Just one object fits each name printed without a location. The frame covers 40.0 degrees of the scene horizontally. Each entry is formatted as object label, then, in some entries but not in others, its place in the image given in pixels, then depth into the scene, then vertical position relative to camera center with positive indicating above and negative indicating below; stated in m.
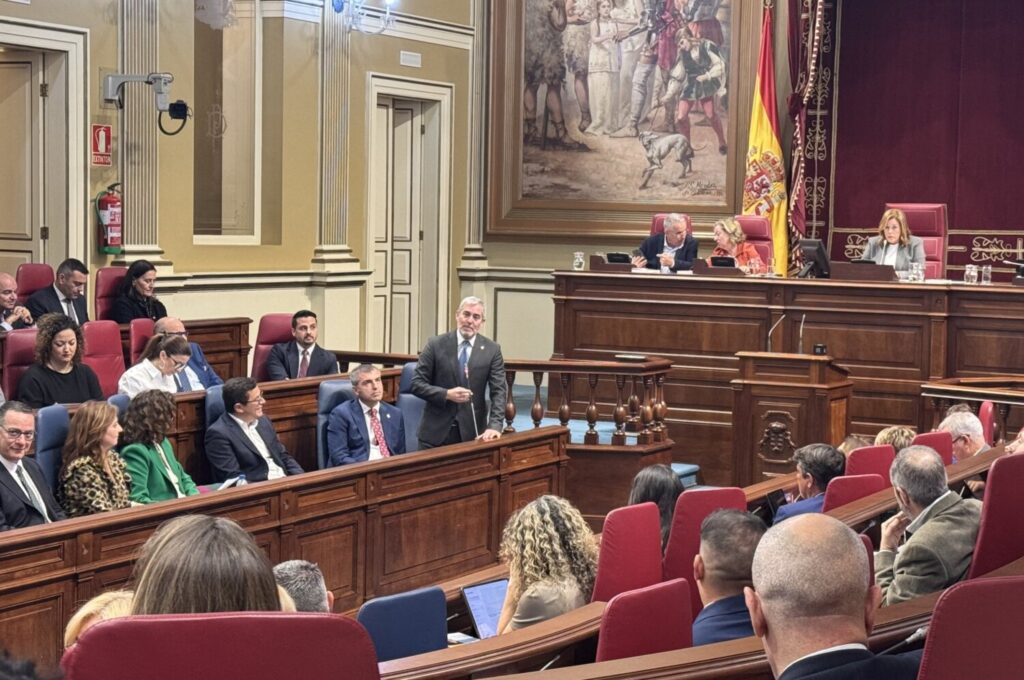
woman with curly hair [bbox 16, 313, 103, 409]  6.62 -0.64
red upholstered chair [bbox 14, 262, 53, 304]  8.56 -0.25
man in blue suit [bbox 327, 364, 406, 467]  6.88 -0.90
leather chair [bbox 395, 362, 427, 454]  7.51 -0.89
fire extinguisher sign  9.25 +0.62
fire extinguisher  9.20 +0.11
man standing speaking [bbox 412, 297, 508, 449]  7.04 -0.67
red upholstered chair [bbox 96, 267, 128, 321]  8.78 -0.32
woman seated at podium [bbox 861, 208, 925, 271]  9.33 +0.04
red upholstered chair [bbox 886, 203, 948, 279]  9.88 +0.18
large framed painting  11.51 +1.13
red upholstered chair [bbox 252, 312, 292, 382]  8.71 -0.58
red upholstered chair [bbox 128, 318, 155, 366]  8.09 -0.57
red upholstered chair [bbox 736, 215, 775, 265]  10.24 +0.12
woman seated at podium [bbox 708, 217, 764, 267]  9.97 +0.02
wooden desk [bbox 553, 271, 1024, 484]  8.66 -0.55
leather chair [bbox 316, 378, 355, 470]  7.04 -0.79
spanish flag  11.12 +0.77
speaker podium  8.20 -0.95
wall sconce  10.88 +1.78
